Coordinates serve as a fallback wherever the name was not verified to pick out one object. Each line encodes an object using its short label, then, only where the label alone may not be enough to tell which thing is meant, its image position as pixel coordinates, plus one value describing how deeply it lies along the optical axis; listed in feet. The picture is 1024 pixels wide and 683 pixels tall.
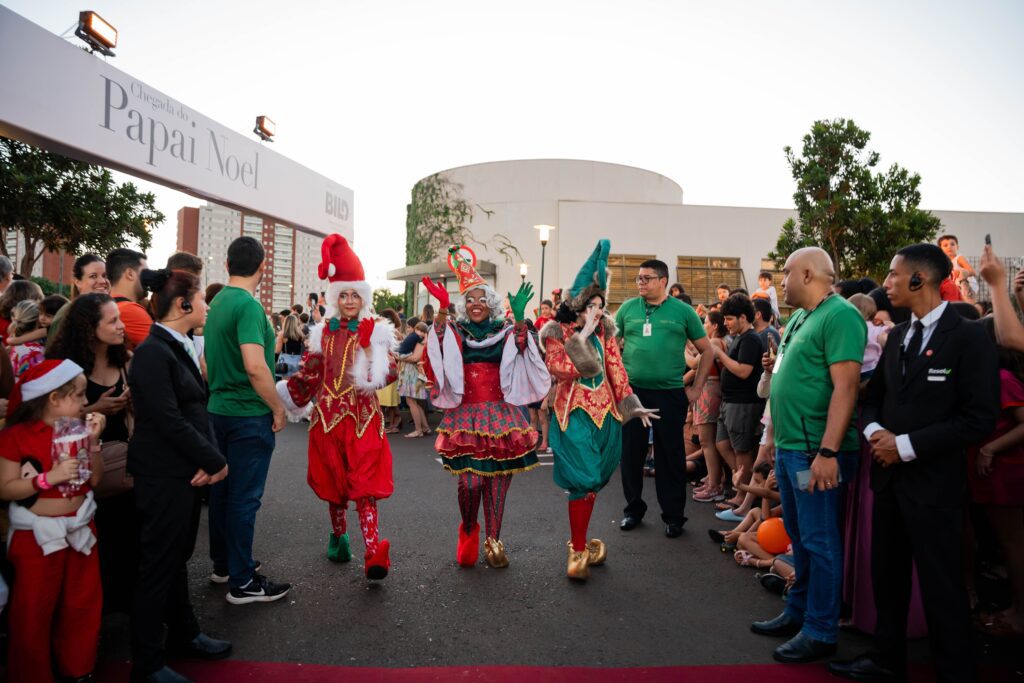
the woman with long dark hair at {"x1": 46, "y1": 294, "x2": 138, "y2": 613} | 9.98
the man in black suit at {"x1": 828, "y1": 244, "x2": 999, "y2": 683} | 8.37
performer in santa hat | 12.78
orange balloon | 13.91
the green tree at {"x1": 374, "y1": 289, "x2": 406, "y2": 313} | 209.51
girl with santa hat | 8.29
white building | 89.92
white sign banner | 20.34
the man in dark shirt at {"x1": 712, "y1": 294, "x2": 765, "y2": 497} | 17.35
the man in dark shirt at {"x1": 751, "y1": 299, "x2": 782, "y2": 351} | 18.42
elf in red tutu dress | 13.76
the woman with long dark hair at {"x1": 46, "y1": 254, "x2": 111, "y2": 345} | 14.49
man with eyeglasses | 16.40
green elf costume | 13.42
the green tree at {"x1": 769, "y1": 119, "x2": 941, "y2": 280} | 63.00
